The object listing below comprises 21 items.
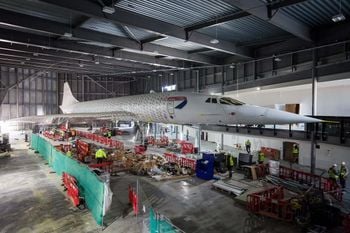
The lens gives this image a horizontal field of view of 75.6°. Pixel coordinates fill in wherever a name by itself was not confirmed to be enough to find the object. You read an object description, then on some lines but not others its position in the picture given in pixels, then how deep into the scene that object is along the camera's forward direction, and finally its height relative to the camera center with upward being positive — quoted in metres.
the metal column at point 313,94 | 14.79 +1.33
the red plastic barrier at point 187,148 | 21.86 -3.50
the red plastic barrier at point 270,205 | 9.23 -3.92
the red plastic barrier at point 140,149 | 21.13 -3.46
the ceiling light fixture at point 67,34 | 13.71 +4.73
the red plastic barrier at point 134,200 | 9.34 -3.86
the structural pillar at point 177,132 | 33.59 -2.88
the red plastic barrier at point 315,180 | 11.30 -3.85
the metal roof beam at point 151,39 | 16.67 +5.53
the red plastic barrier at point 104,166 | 15.32 -3.70
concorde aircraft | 11.27 +0.09
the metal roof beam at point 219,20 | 11.75 +5.16
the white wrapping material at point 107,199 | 8.70 -3.49
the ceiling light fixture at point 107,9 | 9.51 +4.35
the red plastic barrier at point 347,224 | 7.68 -3.76
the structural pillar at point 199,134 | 16.08 -1.66
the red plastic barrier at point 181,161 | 16.36 -3.65
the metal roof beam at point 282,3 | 9.86 +4.95
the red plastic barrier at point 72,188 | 10.14 -3.68
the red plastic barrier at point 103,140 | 23.95 -3.39
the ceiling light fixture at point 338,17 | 9.03 +3.92
